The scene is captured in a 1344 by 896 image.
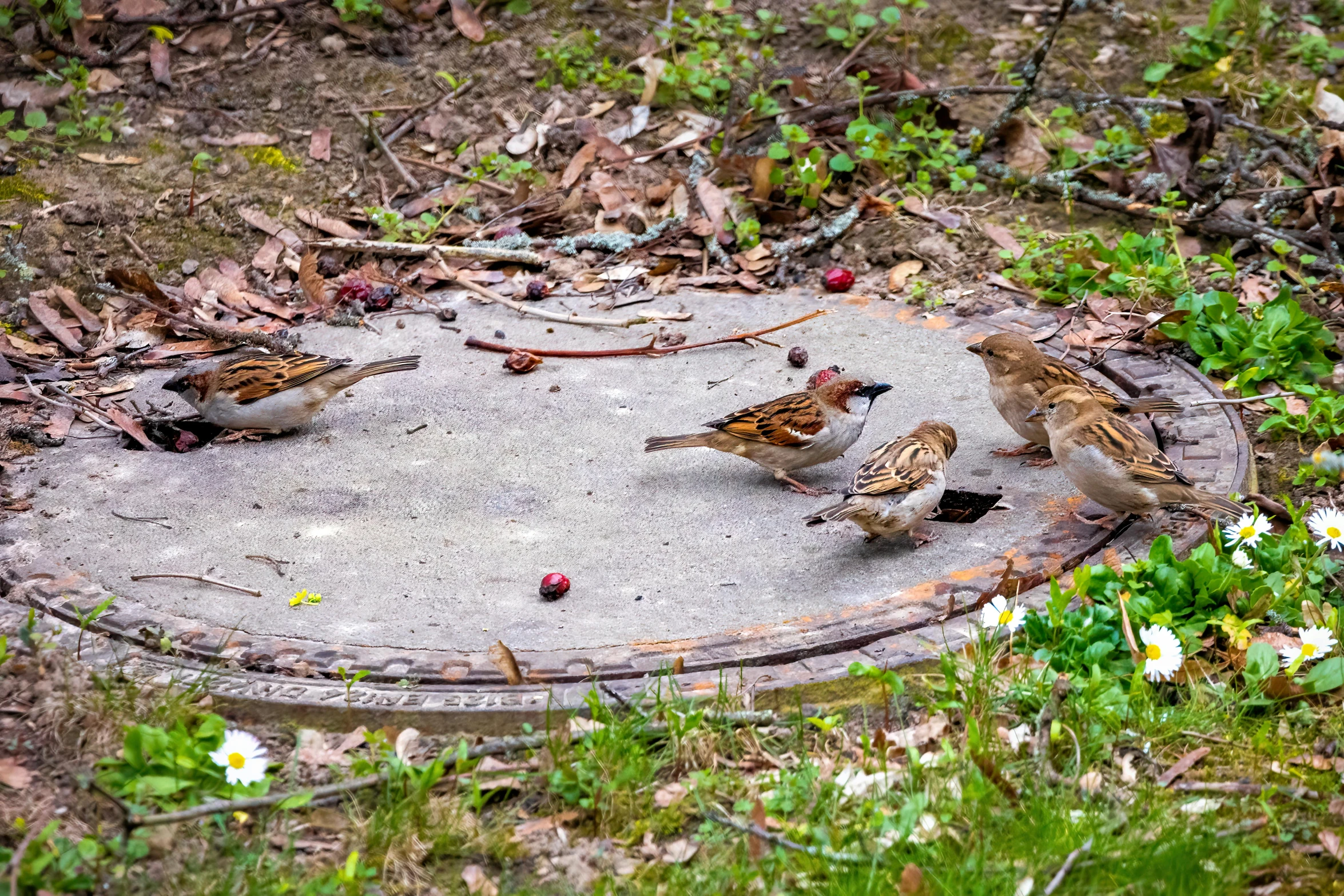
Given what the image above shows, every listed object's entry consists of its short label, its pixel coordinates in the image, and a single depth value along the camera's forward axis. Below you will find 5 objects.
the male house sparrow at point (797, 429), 10.04
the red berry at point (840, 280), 13.72
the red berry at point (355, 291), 13.84
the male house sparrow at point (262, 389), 11.09
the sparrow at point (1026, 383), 10.13
